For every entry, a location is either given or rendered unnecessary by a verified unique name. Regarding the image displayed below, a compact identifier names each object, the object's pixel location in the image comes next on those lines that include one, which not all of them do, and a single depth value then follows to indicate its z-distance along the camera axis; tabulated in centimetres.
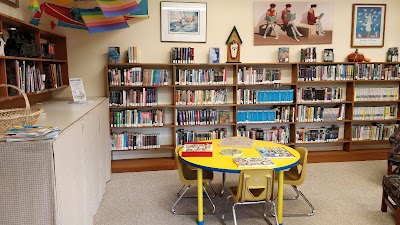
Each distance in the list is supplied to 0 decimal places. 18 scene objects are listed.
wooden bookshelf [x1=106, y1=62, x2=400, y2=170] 505
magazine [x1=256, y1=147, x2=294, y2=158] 325
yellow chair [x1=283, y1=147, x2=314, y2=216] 329
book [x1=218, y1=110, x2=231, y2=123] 518
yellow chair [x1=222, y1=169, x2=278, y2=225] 281
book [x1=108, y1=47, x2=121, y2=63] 475
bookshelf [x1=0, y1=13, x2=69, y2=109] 282
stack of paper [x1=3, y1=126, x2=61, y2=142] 191
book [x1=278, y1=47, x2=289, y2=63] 516
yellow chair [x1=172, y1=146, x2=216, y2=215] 333
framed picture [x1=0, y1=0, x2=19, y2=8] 330
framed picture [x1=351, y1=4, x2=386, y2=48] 537
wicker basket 208
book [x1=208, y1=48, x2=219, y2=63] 498
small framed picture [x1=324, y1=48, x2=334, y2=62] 521
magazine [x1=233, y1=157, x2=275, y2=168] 295
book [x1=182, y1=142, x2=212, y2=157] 327
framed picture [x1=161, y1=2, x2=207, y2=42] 498
